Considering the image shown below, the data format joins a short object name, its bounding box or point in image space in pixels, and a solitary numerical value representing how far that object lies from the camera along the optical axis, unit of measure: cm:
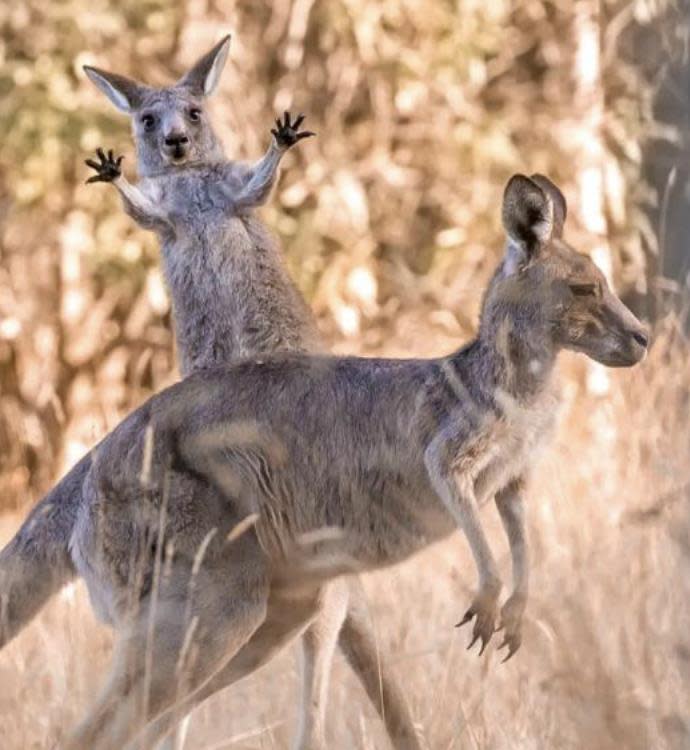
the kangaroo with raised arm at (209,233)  1481
